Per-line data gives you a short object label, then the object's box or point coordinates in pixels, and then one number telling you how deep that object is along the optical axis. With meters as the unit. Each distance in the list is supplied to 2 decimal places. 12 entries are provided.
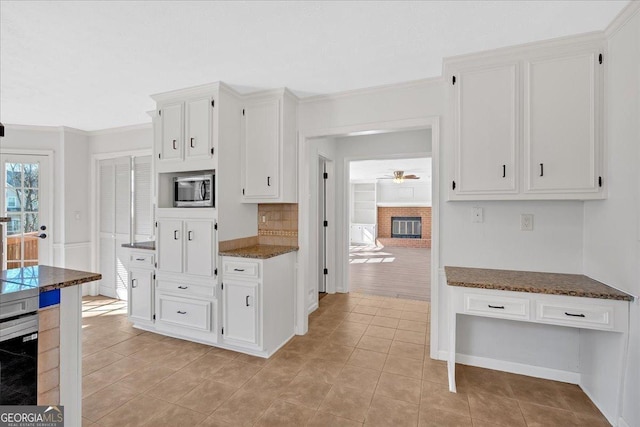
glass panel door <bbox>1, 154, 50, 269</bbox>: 4.05
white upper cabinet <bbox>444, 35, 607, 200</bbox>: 2.05
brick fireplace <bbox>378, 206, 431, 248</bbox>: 10.29
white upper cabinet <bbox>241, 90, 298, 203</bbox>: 2.97
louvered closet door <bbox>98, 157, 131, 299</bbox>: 4.29
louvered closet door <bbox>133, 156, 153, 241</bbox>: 4.10
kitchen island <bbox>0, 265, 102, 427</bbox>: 1.46
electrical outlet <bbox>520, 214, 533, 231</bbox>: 2.39
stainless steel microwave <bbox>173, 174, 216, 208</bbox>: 2.89
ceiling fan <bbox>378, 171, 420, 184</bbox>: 7.79
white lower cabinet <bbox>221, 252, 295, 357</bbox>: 2.67
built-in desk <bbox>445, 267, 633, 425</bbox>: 1.80
